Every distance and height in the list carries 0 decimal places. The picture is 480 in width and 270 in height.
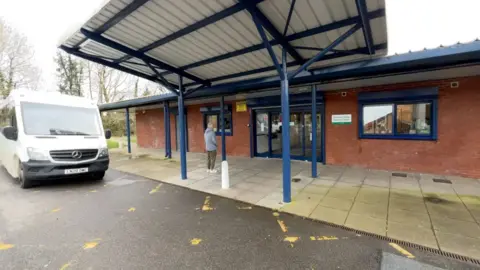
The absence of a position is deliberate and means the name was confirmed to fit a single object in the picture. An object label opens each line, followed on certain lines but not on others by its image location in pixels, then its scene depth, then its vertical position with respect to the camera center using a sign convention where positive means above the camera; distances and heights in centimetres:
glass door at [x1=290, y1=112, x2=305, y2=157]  826 -27
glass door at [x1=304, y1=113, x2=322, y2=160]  794 -27
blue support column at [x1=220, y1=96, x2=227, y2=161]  775 +2
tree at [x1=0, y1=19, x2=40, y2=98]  1929 +681
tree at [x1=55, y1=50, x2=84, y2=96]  2436 +662
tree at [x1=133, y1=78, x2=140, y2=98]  2833 +529
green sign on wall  722 +26
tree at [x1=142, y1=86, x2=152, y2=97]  2781 +493
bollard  528 -113
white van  510 -10
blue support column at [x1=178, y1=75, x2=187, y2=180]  617 -7
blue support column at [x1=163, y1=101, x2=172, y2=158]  1034 -15
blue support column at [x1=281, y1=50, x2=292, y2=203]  419 -19
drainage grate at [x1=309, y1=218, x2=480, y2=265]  250 -151
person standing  685 -54
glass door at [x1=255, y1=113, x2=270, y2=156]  924 -23
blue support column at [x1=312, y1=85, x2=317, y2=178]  609 -17
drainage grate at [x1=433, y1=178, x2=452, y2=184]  534 -137
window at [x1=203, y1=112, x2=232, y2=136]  1016 +42
